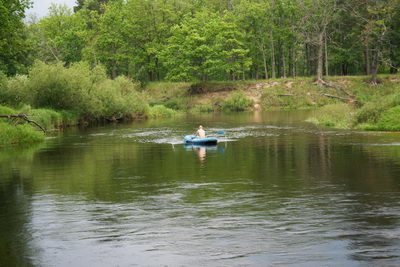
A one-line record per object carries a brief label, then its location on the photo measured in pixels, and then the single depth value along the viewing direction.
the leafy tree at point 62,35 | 106.31
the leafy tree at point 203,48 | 88.44
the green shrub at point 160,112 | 72.75
